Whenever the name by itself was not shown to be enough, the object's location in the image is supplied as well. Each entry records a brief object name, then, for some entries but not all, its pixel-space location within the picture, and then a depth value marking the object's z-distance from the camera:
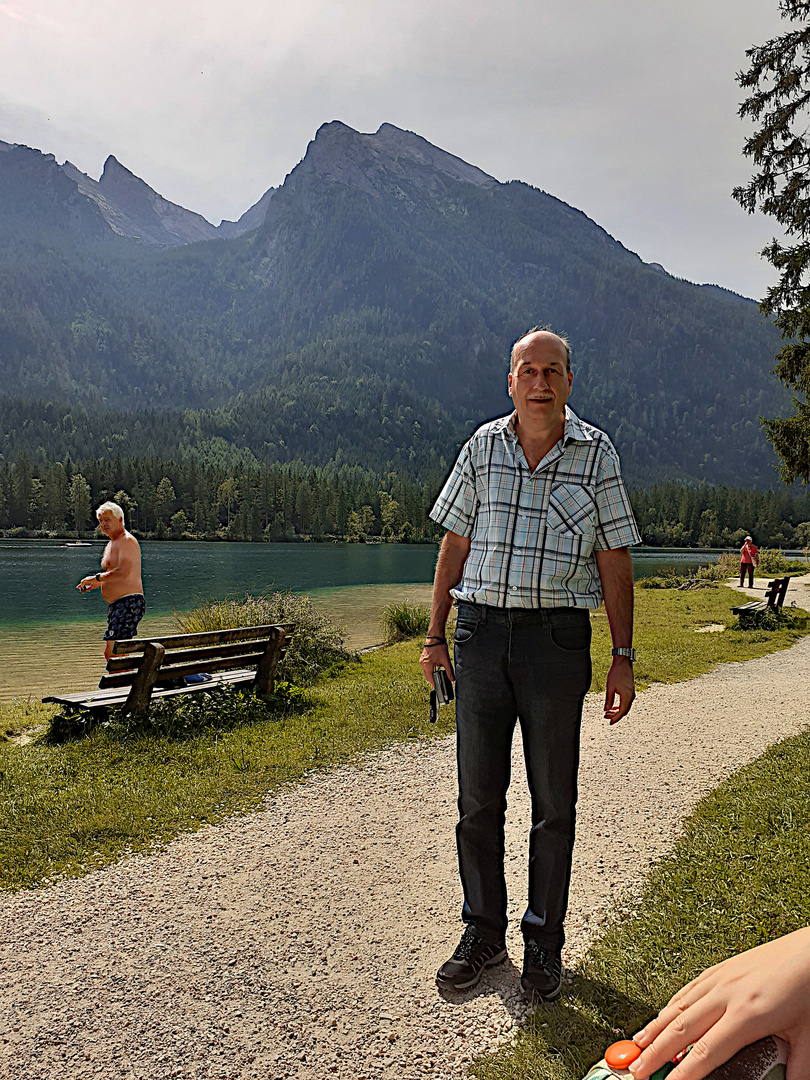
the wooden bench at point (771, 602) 18.22
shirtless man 8.58
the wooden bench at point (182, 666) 7.81
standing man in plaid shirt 3.20
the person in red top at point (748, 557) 29.94
